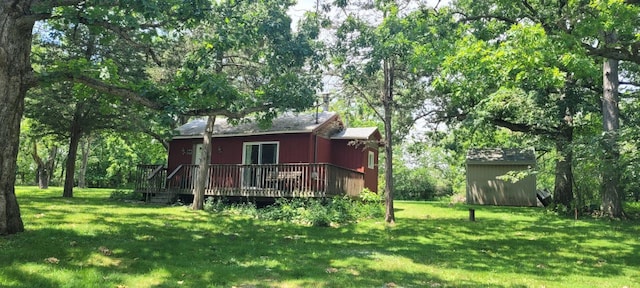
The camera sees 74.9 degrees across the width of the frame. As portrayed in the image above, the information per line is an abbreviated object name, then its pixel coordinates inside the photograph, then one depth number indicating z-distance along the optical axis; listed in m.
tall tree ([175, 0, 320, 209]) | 9.65
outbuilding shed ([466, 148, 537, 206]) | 22.70
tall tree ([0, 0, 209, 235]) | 7.84
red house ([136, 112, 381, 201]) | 16.31
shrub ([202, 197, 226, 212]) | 16.14
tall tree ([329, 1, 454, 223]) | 10.83
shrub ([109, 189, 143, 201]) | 20.23
